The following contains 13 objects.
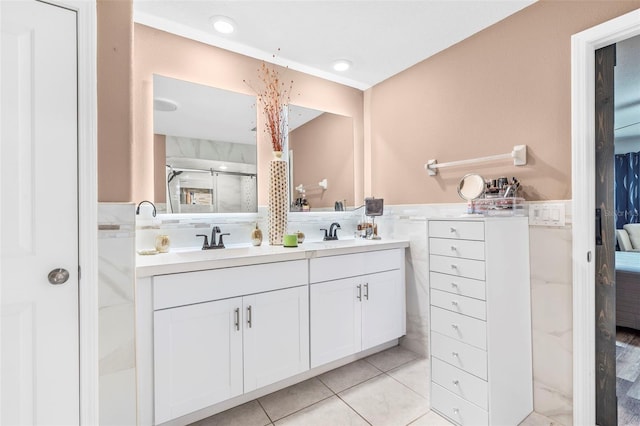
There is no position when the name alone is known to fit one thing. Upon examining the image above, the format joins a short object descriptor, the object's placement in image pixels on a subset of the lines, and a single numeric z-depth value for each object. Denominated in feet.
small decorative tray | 5.57
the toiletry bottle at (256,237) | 7.10
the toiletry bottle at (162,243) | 6.07
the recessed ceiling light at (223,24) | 6.03
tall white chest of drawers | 4.96
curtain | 6.05
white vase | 7.20
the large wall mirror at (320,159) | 8.39
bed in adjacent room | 7.87
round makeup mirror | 6.15
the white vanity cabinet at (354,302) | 6.22
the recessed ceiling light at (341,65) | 7.78
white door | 3.57
